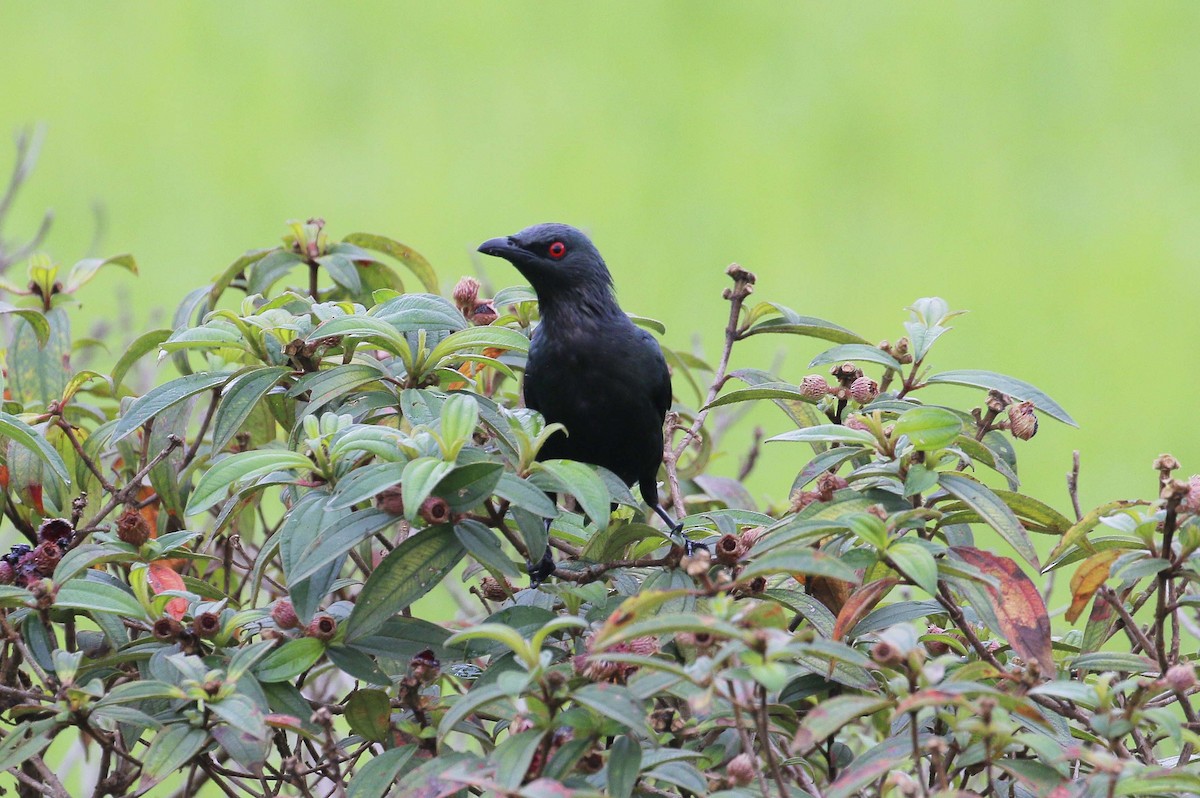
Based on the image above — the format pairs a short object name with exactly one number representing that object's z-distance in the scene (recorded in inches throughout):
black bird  356.9
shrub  348.2
